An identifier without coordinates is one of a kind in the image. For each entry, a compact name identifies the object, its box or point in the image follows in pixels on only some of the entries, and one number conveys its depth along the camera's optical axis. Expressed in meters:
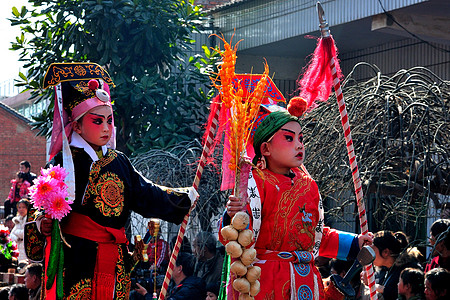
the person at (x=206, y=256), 10.66
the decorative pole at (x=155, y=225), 6.85
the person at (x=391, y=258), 8.40
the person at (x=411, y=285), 7.72
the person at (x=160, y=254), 10.70
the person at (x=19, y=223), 14.87
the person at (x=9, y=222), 16.40
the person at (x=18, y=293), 9.18
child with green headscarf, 5.89
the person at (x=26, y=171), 17.72
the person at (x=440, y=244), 7.91
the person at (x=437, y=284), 7.39
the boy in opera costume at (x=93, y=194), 6.51
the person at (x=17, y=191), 17.57
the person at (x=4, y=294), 9.74
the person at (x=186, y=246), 12.04
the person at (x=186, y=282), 9.62
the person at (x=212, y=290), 9.54
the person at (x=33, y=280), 9.18
